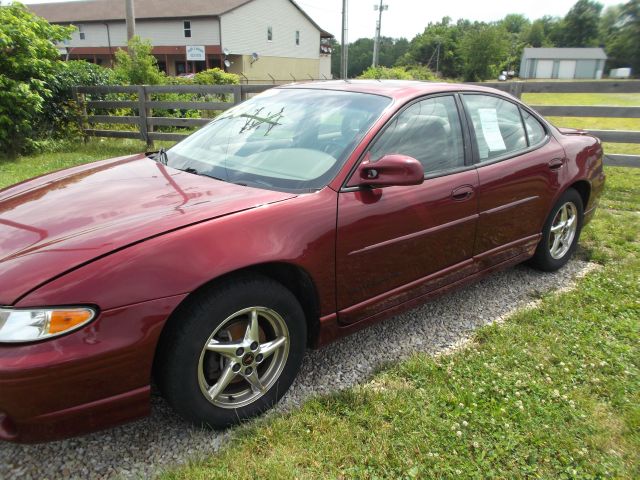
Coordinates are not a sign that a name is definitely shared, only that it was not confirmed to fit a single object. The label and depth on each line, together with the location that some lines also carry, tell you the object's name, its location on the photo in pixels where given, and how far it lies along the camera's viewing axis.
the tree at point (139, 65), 14.37
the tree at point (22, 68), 8.39
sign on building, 36.78
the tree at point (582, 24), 101.94
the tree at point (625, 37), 81.56
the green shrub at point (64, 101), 10.30
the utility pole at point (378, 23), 41.41
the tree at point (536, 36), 111.19
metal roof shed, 85.19
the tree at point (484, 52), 70.32
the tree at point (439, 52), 80.06
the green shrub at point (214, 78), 23.30
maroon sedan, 1.72
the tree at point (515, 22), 126.06
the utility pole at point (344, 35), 26.89
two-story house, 39.53
